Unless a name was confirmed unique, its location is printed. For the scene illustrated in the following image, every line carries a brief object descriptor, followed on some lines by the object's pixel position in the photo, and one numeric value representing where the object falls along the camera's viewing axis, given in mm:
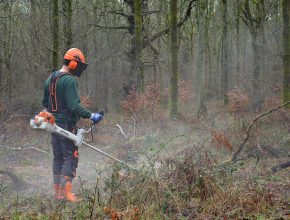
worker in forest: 6234
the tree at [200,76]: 17877
